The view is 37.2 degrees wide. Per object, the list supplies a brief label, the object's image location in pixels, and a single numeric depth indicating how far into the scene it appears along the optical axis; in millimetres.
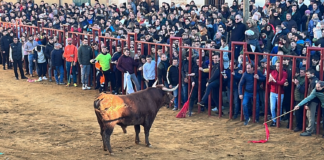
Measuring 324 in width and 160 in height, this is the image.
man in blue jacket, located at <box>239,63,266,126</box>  12719
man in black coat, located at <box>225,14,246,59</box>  14656
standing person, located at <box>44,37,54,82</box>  18934
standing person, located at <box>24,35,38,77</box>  19641
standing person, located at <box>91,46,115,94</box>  16672
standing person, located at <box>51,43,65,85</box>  18375
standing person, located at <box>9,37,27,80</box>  19641
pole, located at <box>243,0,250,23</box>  16047
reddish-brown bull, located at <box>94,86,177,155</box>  10250
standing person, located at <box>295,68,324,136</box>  11453
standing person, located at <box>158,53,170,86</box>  14375
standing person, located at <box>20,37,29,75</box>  19944
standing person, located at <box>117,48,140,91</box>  15575
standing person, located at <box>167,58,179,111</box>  14261
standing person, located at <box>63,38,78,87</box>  18078
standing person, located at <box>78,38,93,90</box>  17406
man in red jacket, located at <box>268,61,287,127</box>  12280
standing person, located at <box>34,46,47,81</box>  19219
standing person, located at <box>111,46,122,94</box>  16328
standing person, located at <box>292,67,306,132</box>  11883
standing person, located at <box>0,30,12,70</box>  21141
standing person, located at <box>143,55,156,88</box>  14976
